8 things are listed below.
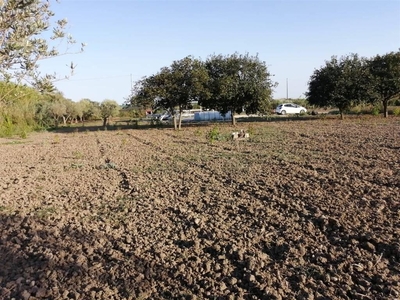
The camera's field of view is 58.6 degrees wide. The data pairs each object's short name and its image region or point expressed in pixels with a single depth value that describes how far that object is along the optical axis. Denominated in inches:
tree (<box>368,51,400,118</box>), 1060.5
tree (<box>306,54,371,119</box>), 1053.2
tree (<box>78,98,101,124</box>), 1719.6
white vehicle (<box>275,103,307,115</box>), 1662.9
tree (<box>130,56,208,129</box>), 962.7
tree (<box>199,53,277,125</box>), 1007.6
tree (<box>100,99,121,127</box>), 1312.5
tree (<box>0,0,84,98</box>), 140.6
